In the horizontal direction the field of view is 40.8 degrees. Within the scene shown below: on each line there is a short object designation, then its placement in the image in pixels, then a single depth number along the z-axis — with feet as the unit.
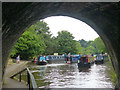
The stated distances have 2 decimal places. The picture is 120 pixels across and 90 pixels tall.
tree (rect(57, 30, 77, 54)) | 194.49
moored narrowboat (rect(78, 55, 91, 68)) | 80.38
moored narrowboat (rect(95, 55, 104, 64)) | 108.78
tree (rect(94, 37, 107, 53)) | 188.61
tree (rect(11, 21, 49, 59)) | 117.83
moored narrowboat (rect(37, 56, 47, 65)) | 103.07
